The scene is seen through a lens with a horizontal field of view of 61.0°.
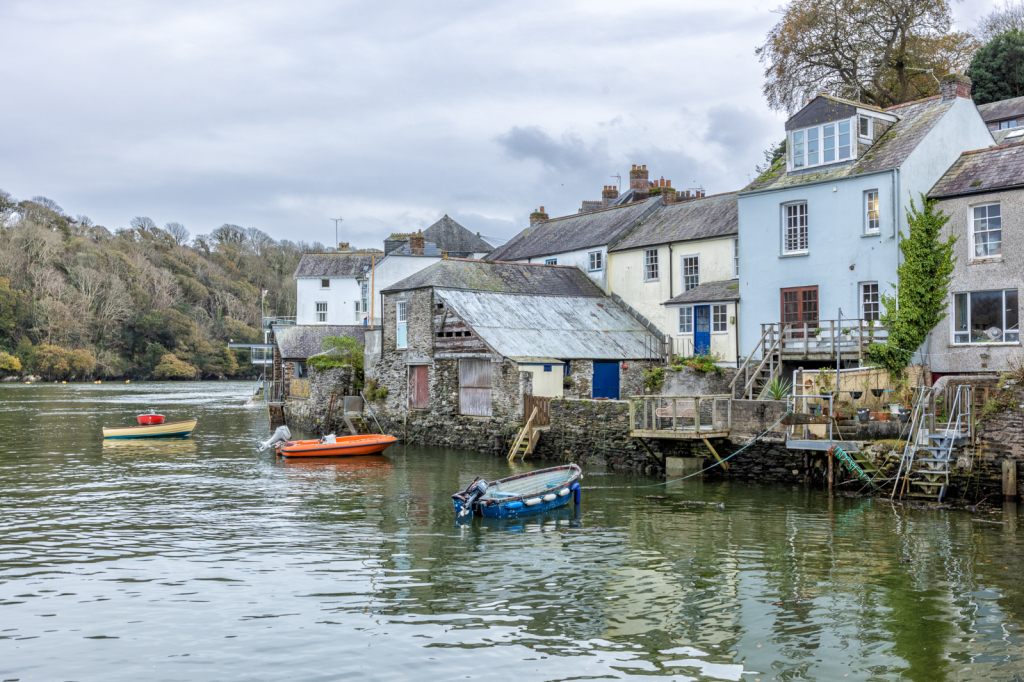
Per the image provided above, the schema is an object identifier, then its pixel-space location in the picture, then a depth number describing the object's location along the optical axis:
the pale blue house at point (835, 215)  28.70
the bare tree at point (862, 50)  40.81
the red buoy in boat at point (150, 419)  43.09
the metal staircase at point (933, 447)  21.47
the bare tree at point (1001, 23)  56.44
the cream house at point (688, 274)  36.41
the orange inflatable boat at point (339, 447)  34.09
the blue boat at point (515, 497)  20.70
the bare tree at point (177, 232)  144.00
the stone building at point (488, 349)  35.31
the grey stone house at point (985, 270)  25.70
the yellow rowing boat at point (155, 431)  40.66
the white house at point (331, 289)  70.75
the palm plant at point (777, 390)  27.83
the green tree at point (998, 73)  47.22
